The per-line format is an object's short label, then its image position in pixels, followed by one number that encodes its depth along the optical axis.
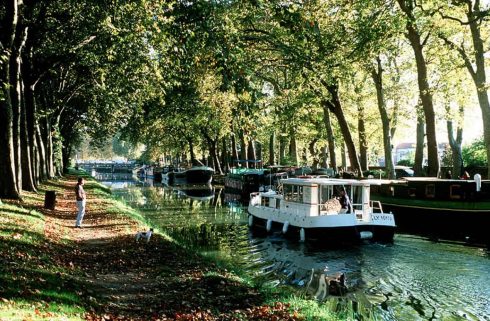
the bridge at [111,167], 147.50
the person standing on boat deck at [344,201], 25.34
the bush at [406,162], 77.42
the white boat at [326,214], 23.88
